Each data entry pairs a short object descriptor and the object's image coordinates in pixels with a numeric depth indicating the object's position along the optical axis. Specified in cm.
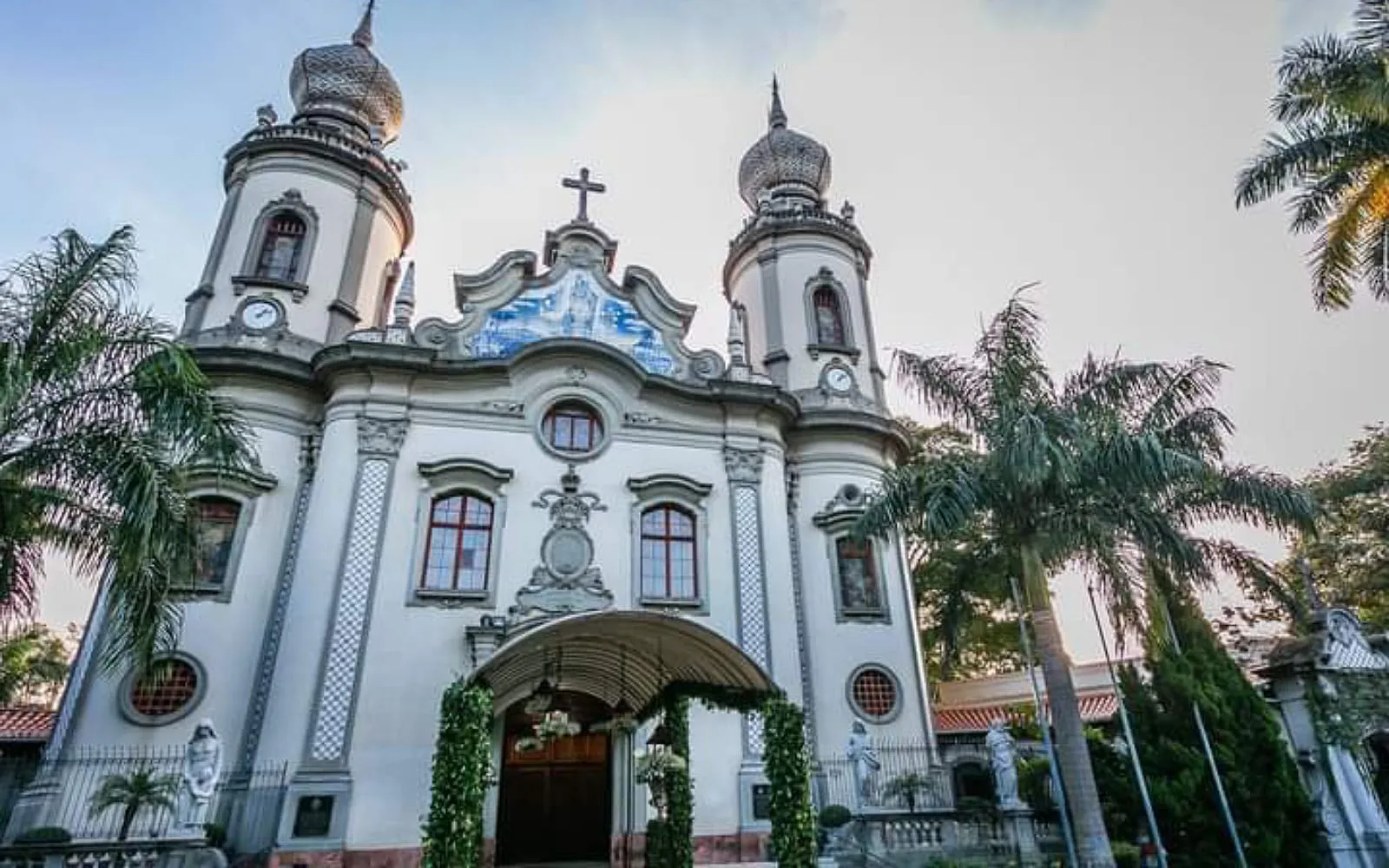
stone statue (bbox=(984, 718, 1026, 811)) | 1257
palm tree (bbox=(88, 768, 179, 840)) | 1048
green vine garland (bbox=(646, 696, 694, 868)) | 1088
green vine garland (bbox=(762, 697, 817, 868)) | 930
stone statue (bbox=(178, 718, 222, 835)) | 978
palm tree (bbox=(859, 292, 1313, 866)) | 1070
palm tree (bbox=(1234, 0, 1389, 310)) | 987
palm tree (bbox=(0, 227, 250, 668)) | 827
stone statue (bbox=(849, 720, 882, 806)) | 1334
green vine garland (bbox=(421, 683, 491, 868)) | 877
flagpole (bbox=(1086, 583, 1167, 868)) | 1104
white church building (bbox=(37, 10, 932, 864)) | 1244
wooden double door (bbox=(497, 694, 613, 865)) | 1360
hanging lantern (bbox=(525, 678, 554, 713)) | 1172
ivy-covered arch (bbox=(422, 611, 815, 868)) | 905
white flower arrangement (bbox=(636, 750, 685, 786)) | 1067
